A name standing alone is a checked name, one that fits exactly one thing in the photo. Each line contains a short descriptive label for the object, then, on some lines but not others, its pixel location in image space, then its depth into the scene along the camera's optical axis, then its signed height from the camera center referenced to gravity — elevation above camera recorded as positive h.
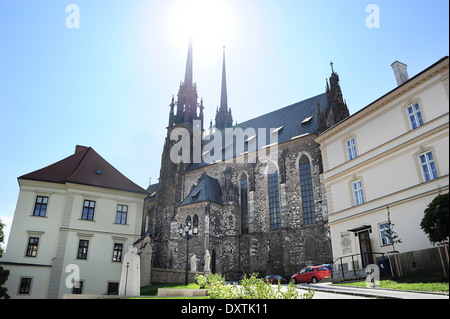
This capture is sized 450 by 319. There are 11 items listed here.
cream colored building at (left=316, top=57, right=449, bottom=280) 14.25 +5.10
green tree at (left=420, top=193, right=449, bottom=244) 11.68 +1.95
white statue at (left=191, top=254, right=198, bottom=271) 26.27 +1.20
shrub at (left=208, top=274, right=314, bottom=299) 7.75 -0.27
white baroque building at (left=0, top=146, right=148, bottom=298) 22.55 +3.37
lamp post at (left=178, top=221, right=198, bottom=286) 20.55 +2.89
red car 21.78 +0.30
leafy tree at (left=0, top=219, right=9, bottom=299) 19.84 +0.28
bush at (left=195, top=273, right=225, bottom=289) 16.75 -0.02
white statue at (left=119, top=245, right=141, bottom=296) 15.12 +0.16
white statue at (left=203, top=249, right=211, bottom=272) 26.23 +1.16
